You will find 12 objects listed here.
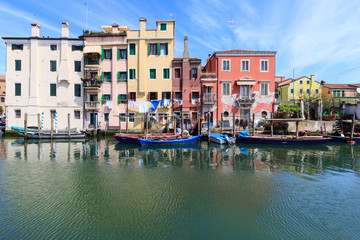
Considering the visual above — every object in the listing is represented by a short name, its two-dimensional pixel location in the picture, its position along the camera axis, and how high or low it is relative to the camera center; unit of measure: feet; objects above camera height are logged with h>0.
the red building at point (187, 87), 96.02 +15.22
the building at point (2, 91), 180.60 +25.22
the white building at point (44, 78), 95.96 +19.07
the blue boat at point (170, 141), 70.85 -7.36
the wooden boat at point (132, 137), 74.84 -6.05
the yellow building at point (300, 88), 143.80 +22.25
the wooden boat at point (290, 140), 72.38 -6.78
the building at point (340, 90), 144.97 +20.76
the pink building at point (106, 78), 96.89 +19.52
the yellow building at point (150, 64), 95.76 +25.68
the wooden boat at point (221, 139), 75.68 -6.83
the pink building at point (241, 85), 98.48 +16.93
